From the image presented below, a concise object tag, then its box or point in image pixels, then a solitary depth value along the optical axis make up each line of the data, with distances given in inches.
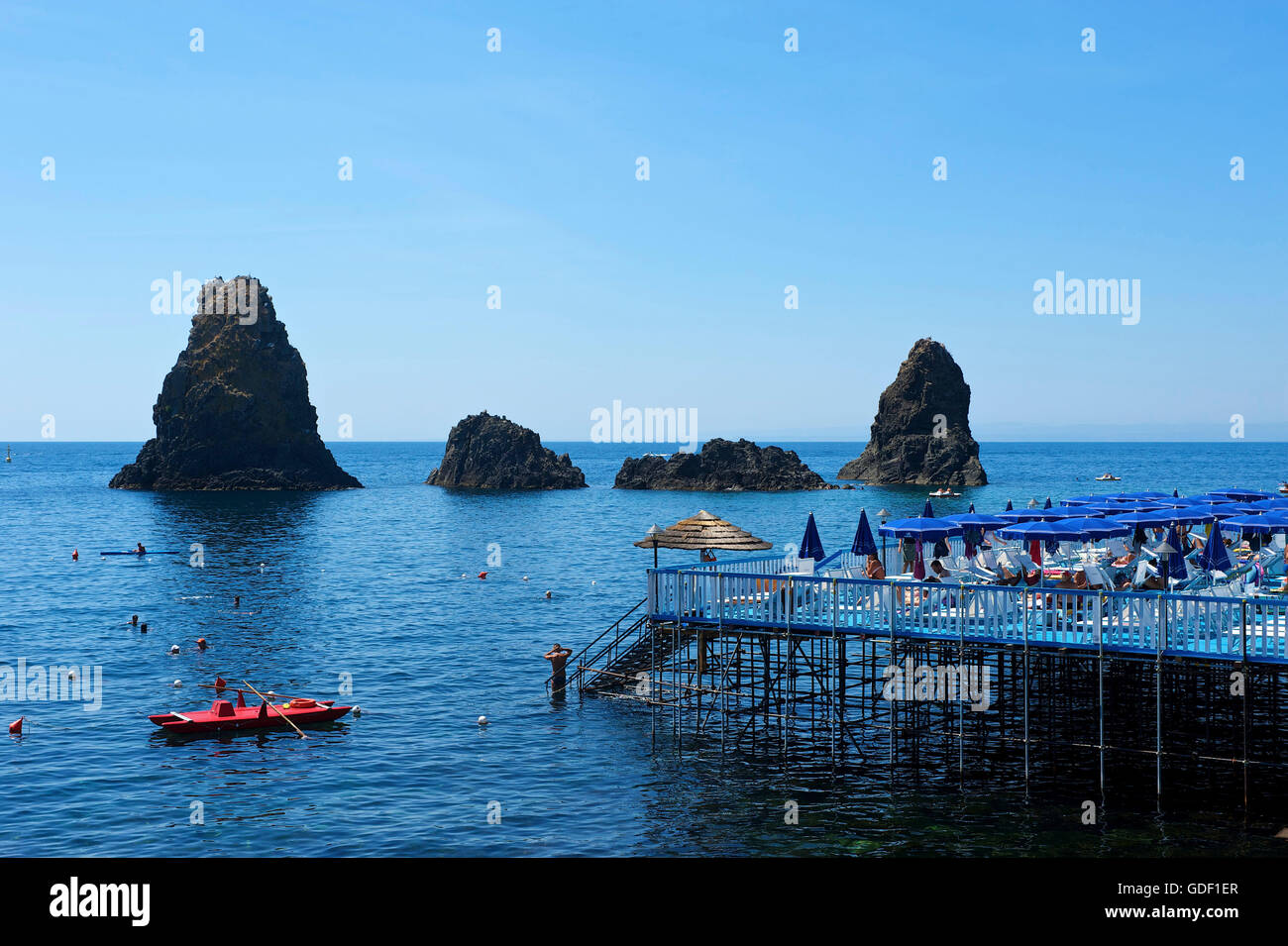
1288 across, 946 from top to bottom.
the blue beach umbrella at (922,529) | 1146.7
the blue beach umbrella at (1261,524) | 1165.1
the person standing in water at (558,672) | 1459.2
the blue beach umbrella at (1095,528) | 1143.6
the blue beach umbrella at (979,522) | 1270.9
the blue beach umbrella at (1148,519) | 1285.6
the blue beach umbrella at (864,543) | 1229.1
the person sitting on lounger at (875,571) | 1206.9
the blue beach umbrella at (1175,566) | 1170.6
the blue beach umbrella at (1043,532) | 1142.3
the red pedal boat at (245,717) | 1285.7
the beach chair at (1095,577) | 1048.2
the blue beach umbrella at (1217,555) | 1106.7
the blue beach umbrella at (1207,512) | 1307.8
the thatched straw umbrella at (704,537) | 1309.1
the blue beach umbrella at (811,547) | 1247.5
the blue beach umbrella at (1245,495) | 1798.0
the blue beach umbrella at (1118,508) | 1546.5
